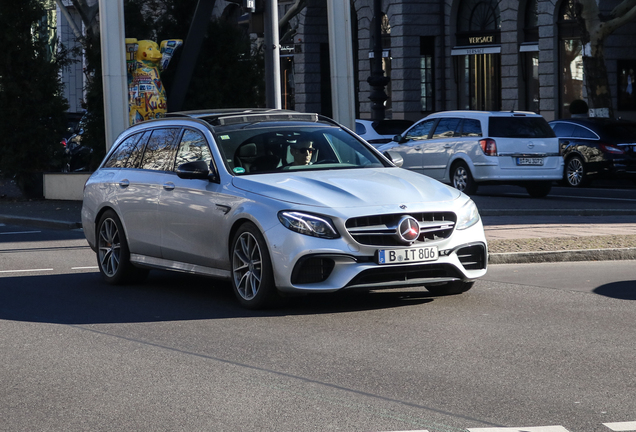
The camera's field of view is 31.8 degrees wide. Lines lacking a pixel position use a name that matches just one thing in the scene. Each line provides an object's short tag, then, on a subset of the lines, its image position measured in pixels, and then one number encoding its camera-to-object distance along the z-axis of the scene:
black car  24.72
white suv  20.91
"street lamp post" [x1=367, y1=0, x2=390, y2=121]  32.38
